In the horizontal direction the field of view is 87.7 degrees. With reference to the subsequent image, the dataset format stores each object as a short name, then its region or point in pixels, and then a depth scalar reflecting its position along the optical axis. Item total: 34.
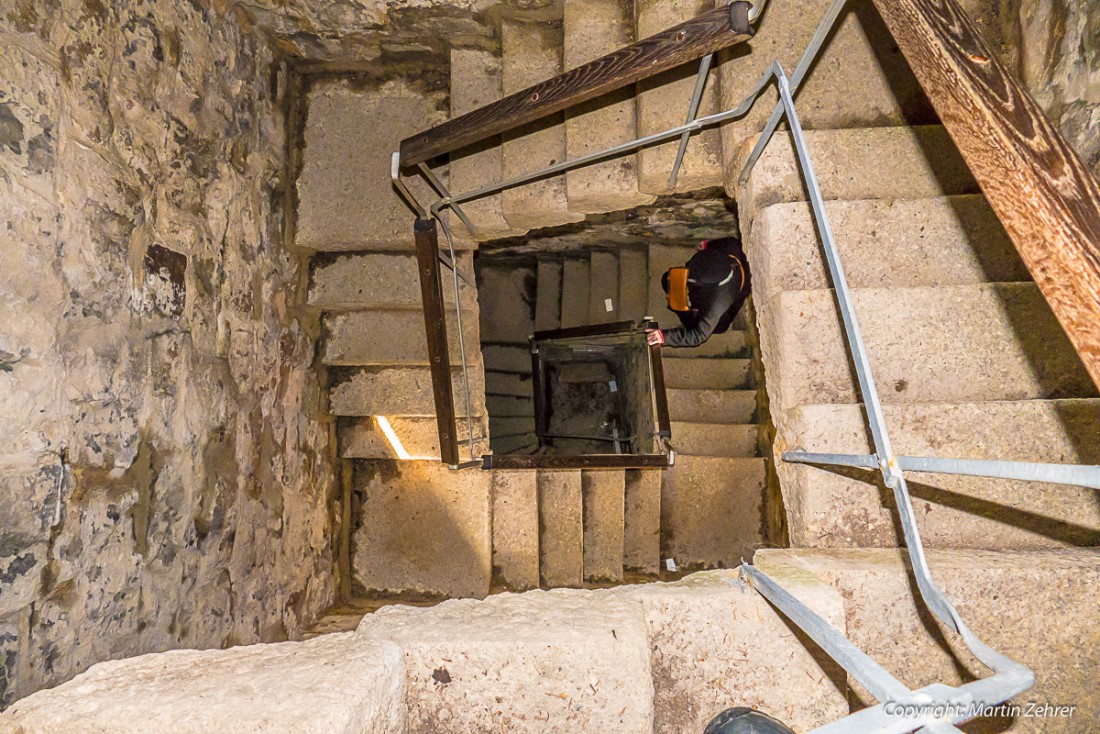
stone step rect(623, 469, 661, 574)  3.86
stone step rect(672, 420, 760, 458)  4.03
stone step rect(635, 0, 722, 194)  2.17
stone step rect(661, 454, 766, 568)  3.88
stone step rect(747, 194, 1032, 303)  1.68
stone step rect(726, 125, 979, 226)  1.81
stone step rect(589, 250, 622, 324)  4.27
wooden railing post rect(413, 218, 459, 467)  2.11
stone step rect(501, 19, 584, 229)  2.52
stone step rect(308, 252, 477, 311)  2.84
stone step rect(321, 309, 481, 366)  2.92
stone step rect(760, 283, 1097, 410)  1.56
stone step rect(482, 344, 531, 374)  4.61
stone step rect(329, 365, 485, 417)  3.00
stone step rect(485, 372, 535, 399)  4.61
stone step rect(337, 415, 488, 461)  3.10
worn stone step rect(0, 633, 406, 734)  1.01
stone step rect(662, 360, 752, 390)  4.31
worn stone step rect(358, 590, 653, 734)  1.23
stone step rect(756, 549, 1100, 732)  1.29
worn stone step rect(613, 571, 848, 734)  1.31
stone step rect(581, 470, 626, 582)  3.64
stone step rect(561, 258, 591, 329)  4.38
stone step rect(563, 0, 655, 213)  2.39
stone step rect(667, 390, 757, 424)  4.16
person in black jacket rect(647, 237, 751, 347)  3.32
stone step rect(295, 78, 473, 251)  2.79
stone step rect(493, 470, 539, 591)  3.28
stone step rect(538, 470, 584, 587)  3.47
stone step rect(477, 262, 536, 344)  4.58
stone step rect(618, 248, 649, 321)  4.24
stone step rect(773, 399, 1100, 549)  1.43
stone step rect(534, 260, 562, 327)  4.48
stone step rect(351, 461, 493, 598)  3.16
